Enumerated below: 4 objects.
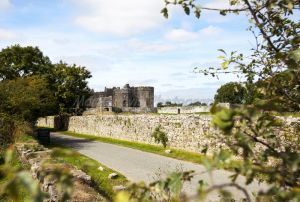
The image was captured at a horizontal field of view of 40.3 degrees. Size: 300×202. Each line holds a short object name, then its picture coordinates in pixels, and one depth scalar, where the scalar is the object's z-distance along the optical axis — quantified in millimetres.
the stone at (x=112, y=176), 14411
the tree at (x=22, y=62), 41156
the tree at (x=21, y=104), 21938
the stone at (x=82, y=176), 9333
